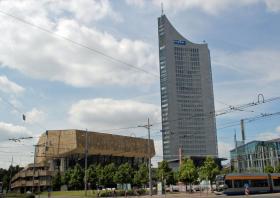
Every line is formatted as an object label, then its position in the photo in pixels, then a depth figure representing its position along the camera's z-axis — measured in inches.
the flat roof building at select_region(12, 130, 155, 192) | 5004.9
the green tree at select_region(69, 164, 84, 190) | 4242.1
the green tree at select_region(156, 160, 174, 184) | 3452.3
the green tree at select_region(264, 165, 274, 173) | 3555.1
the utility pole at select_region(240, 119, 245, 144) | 1788.9
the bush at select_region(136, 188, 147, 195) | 2888.3
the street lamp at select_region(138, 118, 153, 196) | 1978.0
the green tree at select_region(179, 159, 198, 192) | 3257.9
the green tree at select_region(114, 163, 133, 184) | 3892.7
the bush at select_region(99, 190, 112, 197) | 2817.4
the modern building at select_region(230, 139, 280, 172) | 4643.2
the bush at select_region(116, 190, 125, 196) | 2866.6
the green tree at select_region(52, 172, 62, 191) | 4542.6
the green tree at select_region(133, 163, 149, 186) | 3727.9
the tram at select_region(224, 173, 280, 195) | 2258.9
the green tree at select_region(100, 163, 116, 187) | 3929.6
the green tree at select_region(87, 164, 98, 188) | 3993.6
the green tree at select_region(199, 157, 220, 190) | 3075.8
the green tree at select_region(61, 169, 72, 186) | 4381.2
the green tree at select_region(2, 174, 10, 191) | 6076.3
